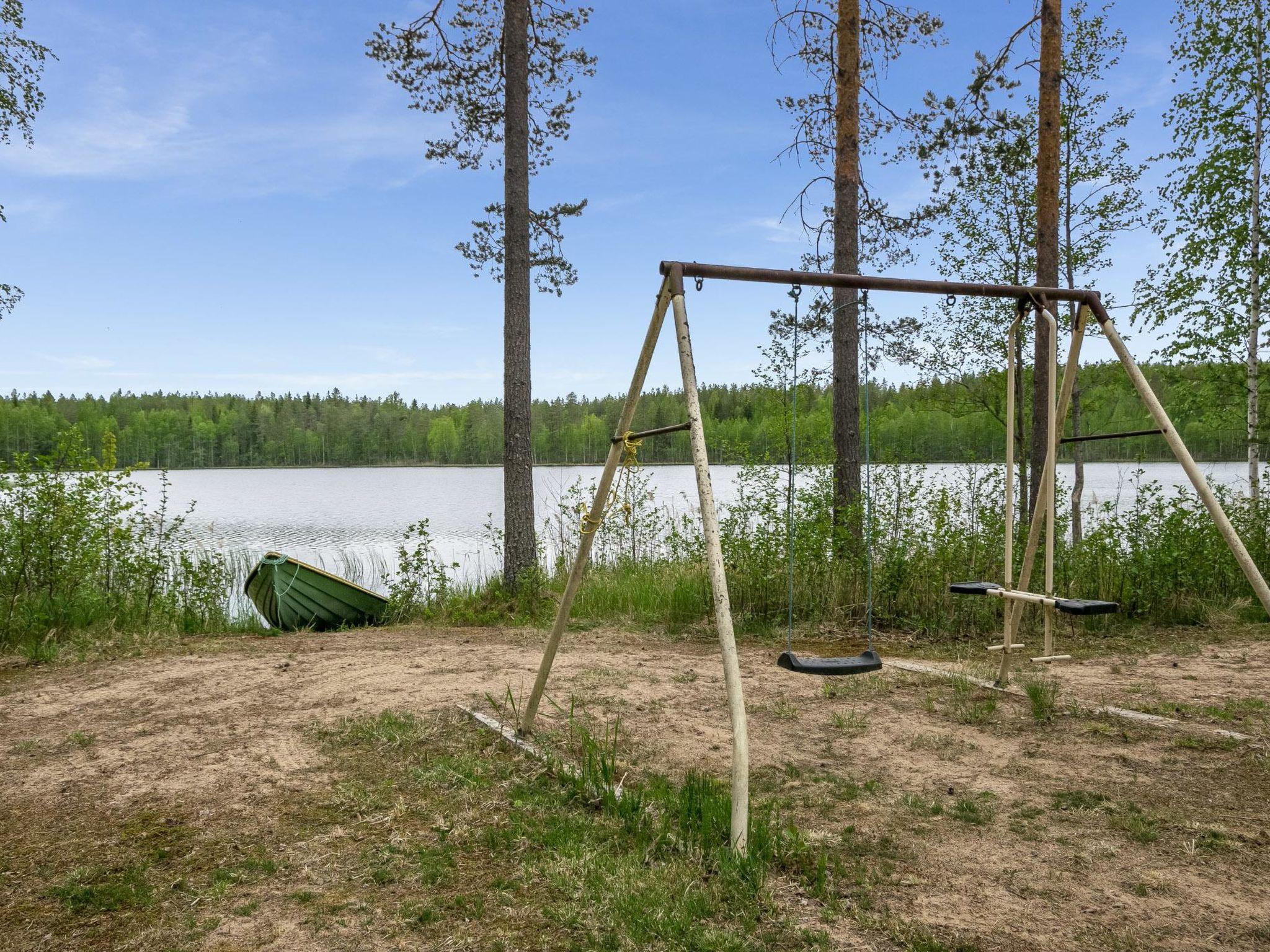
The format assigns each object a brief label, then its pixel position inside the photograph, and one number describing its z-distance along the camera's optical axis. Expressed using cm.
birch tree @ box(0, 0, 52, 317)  1053
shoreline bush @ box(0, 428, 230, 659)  721
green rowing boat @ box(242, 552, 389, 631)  891
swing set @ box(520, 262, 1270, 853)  310
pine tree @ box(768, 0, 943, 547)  917
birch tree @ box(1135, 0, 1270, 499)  1097
